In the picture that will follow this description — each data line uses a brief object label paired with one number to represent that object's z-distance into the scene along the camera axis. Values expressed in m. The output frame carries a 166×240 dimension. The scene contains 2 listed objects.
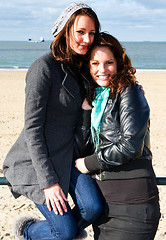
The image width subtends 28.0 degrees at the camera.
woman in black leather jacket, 2.25
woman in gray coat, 2.33
